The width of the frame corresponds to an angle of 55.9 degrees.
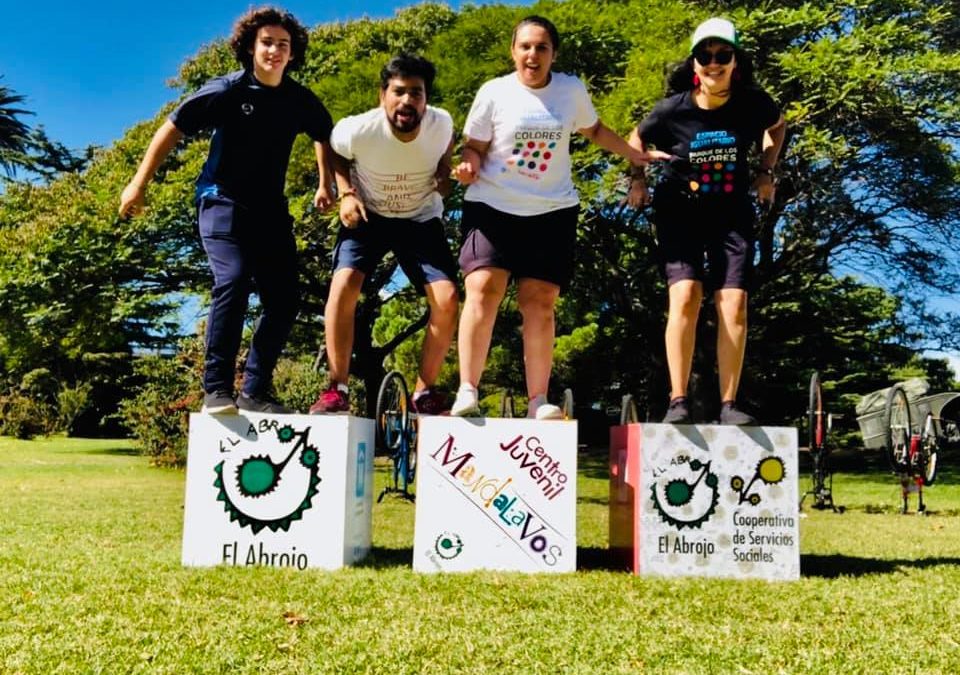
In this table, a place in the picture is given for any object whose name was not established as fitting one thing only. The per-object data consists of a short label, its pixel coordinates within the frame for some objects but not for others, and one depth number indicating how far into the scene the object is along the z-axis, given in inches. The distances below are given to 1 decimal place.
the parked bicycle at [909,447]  353.4
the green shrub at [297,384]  581.0
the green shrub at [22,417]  933.2
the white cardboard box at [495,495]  144.6
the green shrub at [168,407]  543.2
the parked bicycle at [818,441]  334.6
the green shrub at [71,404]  999.6
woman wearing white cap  156.1
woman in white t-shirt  155.0
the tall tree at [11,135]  1079.0
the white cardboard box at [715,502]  143.5
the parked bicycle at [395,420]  275.7
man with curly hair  150.8
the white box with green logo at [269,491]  143.6
